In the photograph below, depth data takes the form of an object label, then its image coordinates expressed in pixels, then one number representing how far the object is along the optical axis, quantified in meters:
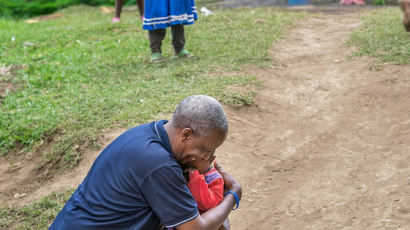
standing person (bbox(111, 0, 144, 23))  8.59
